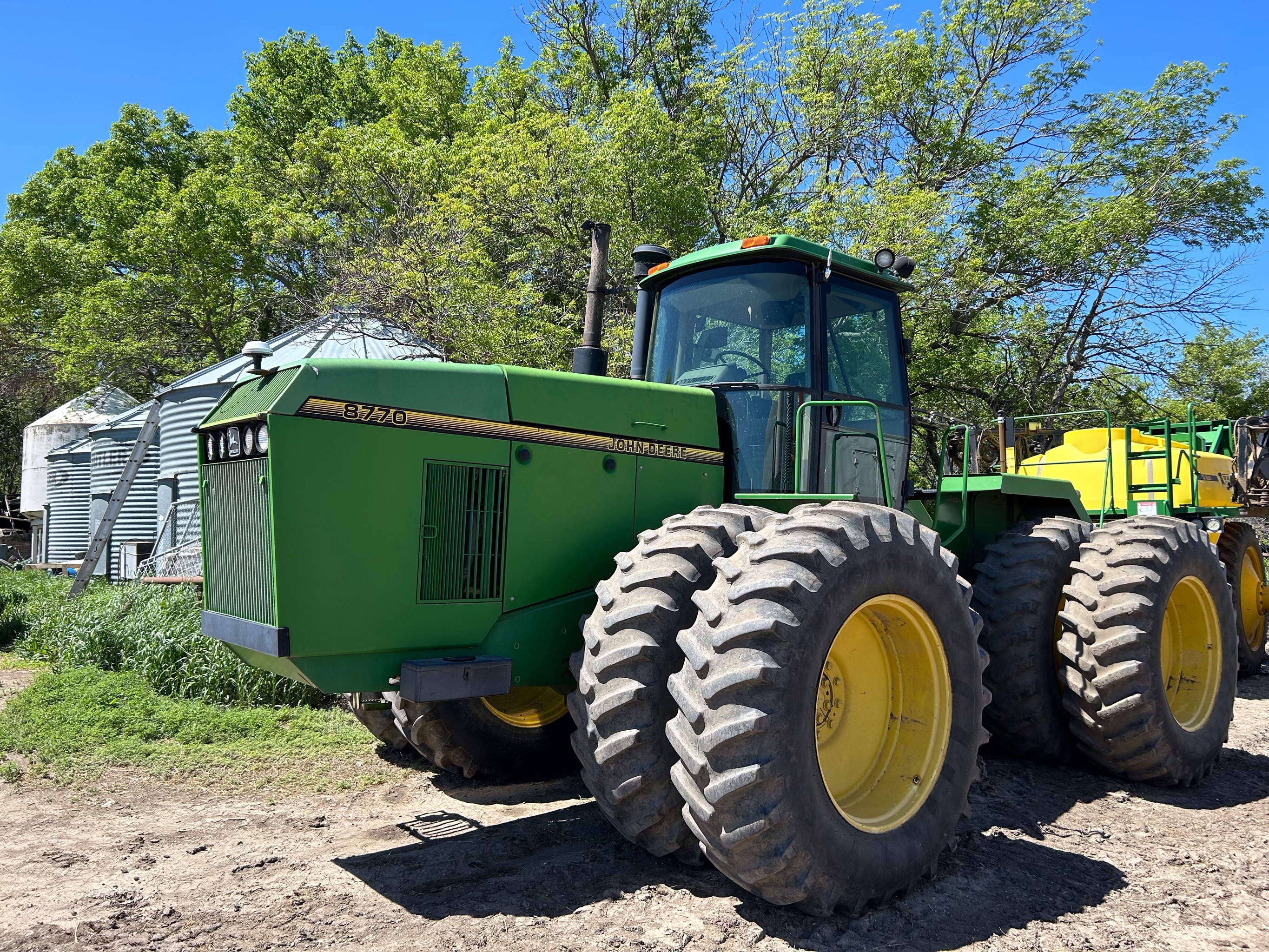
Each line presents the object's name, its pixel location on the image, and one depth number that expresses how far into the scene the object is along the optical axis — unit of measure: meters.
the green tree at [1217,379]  17.06
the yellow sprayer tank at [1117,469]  9.39
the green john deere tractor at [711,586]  3.44
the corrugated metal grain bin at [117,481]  17.73
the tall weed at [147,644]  7.44
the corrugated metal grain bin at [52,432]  25.08
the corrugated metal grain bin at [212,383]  15.87
